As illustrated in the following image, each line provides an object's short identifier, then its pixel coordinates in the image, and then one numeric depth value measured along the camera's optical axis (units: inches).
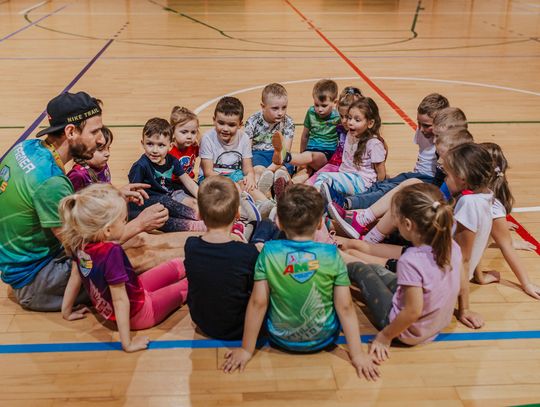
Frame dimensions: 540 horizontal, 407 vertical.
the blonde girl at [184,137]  180.9
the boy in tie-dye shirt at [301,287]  110.4
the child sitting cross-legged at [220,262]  114.7
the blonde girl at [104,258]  114.5
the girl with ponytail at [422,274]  110.4
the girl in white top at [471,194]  127.5
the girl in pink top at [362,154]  177.0
